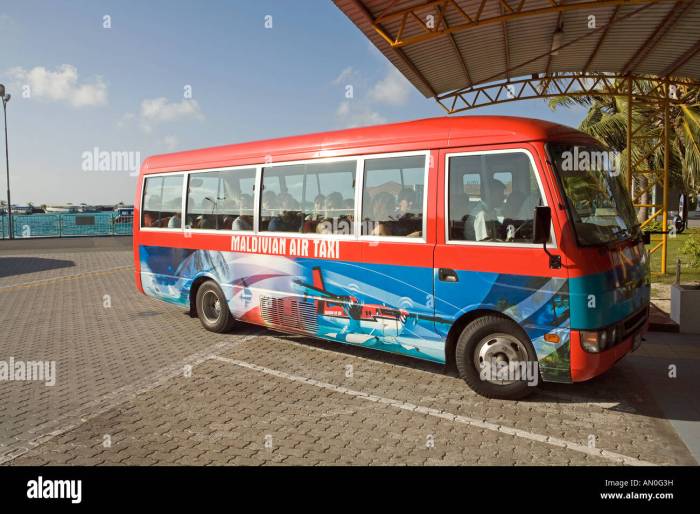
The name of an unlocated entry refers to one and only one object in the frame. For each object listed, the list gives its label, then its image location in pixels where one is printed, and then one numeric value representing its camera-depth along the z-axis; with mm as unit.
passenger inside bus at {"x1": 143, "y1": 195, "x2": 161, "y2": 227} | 9486
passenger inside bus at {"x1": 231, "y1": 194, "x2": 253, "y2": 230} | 7812
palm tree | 21266
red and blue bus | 4973
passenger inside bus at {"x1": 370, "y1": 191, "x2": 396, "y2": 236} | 6168
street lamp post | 27000
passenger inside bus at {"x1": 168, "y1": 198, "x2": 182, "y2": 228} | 9015
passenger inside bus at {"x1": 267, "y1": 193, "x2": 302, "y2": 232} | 7184
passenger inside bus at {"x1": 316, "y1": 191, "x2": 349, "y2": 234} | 6660
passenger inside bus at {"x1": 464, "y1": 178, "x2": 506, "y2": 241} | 5316
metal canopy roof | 8320
